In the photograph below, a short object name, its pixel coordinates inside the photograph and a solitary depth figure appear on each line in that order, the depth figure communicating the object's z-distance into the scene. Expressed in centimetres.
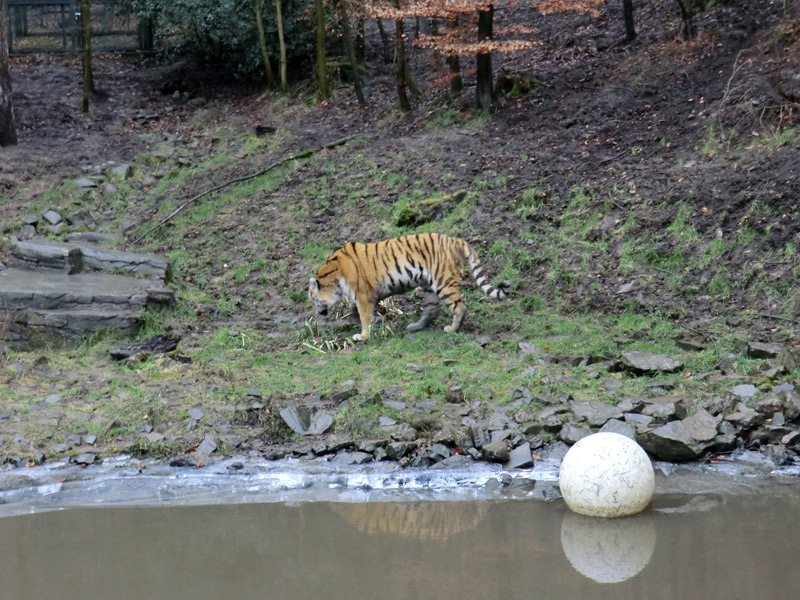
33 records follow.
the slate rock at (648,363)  1697
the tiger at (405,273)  2034
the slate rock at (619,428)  1427
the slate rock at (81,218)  2975
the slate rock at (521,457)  1414
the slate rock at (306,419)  1545
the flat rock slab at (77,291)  2061
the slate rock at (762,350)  1720
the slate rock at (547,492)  1298
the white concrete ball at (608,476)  1178
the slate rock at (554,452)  1437
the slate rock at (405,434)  1485
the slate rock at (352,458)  1448
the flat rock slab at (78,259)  2330
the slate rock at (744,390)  1558
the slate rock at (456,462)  1421
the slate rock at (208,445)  1498
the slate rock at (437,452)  1437
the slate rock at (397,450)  1445
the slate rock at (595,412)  1487
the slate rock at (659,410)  1477
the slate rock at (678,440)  1398
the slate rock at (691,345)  1816
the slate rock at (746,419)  1458
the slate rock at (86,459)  1470
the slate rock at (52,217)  2922
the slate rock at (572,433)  1459
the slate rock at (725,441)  1421
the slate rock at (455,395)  1634
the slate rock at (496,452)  1424
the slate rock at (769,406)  1484
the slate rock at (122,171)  3322
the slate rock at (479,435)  1462
